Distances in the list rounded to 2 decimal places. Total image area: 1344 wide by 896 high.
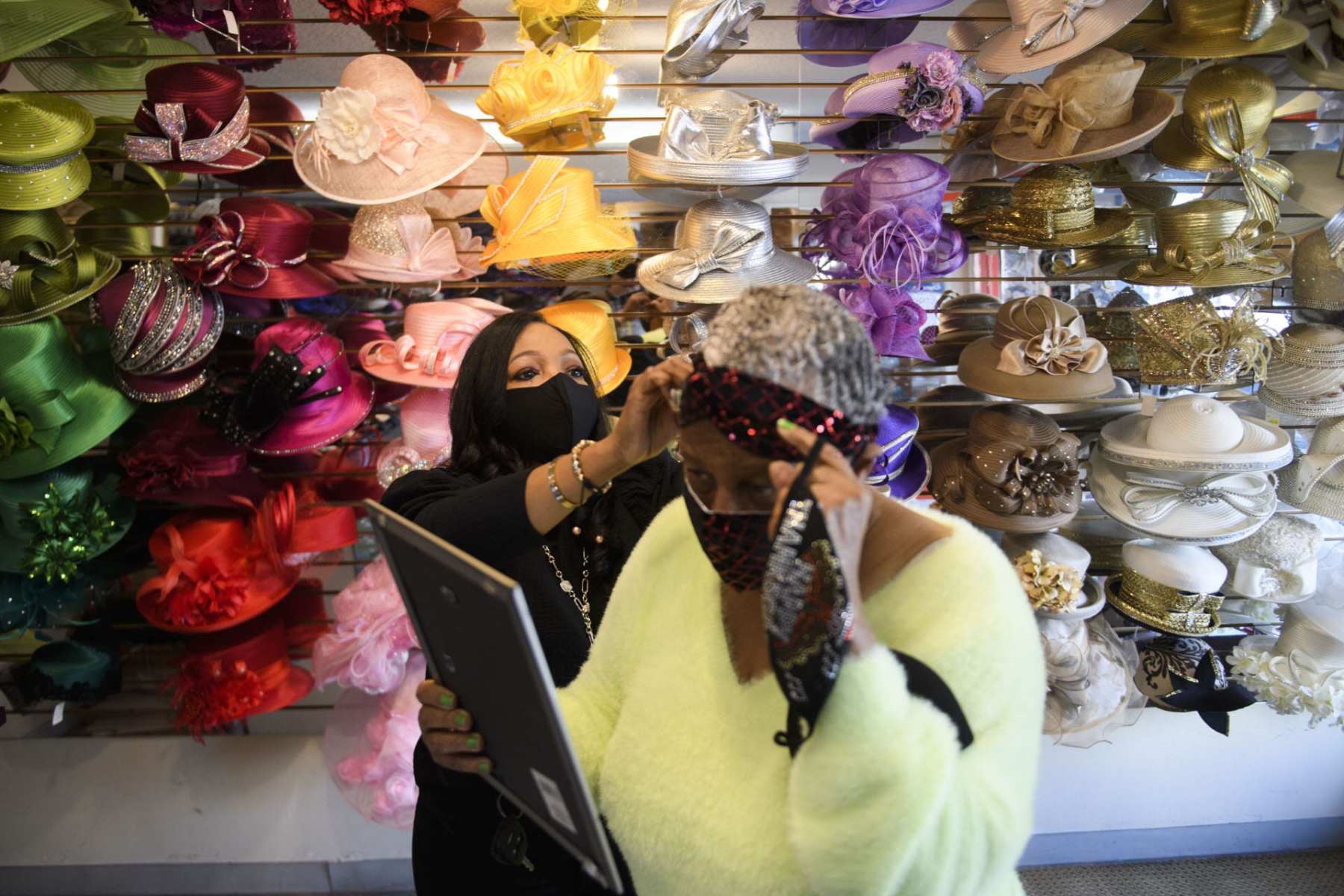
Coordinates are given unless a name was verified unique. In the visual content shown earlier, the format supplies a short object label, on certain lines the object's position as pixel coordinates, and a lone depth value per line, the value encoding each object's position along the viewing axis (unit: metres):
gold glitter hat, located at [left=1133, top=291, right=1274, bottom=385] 2.31
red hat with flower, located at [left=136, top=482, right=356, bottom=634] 2.59
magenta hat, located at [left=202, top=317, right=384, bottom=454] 2.42
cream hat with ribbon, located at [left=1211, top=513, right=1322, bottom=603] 2.50
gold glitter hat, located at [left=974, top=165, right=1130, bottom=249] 2.35
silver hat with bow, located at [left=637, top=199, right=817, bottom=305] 2.31
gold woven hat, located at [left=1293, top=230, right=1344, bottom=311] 2.37
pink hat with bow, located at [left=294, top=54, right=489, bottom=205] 2.31
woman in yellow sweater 0.86
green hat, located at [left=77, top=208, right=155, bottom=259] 2.65
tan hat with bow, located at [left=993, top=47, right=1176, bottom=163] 2.23
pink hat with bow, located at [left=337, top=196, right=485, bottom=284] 2.43
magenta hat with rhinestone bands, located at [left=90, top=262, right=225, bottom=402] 2.33
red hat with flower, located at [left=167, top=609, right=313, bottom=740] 2.68
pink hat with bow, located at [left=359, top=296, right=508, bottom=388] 2.41
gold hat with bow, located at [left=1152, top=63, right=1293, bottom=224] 2.29
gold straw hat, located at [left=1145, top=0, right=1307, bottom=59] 2.21
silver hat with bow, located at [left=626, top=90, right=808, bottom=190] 2.22
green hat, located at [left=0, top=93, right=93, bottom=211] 2.24
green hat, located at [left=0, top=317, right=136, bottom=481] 2.31
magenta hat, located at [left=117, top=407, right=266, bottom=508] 2.51
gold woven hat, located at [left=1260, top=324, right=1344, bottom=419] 2.38
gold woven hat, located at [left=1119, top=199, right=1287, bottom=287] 2.33
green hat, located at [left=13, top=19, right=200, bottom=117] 2.61
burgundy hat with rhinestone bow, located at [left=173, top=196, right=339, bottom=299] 2.37
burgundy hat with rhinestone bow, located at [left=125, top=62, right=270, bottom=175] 2.29
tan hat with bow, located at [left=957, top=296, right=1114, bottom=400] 2.32
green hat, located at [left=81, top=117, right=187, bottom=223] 2.66
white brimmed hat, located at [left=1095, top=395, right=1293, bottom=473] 2.30
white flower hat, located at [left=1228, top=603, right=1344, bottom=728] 2.51
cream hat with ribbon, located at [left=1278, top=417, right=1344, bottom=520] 2.47
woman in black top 1.73
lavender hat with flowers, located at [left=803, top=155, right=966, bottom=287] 2.30
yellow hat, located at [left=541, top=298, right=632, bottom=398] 2.46
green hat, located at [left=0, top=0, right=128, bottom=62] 2.23
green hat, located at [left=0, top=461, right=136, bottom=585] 2.42
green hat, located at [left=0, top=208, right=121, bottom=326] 2.33
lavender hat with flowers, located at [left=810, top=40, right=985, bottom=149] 2.20
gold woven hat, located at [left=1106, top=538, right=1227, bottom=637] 2.45
